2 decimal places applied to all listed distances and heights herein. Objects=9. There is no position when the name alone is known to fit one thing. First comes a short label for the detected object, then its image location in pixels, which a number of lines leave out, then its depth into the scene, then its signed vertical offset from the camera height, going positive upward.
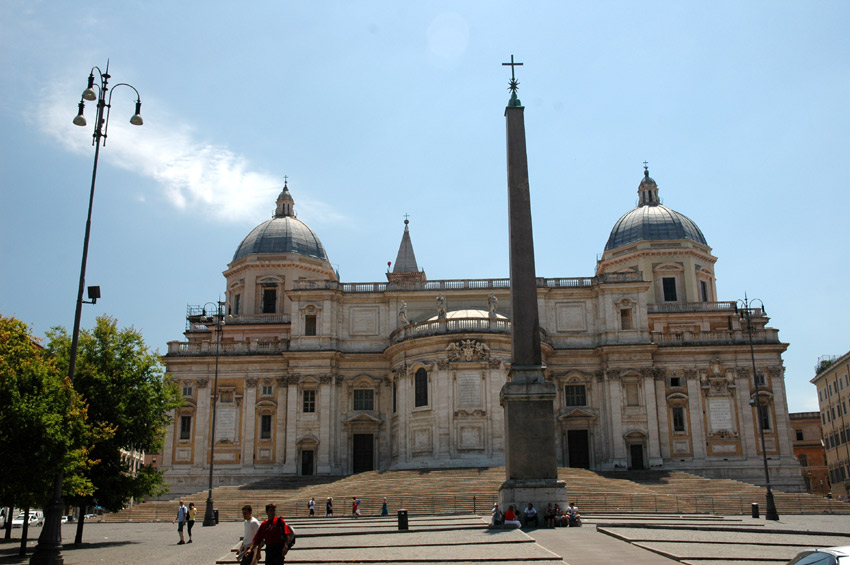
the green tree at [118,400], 28.30 +2.70
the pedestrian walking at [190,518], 25.66 -1.38
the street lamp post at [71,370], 16.80 +2.43
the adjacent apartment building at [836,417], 63.03 +4.06
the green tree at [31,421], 19.86 +1.39
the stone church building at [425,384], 51.28 +5.66
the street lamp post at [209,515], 34.47 -1.74
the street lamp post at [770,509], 31.52 -1.63
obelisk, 23.52 +1.53
